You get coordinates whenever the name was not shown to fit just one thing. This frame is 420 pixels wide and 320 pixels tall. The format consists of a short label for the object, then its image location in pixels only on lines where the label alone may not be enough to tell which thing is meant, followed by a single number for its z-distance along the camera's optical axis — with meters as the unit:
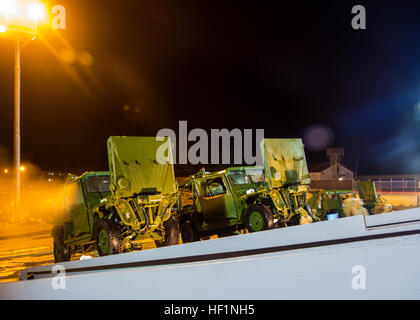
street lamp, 18.06
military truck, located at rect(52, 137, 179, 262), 8.21
